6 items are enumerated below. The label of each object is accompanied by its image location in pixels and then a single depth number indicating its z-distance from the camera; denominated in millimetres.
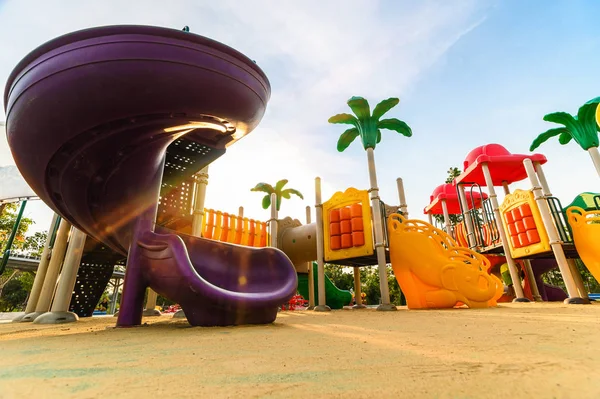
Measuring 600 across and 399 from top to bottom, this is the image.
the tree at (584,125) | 8202
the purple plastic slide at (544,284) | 10625
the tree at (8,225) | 15648
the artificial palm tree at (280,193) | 15344
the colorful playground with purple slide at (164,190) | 2389
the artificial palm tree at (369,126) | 7887
